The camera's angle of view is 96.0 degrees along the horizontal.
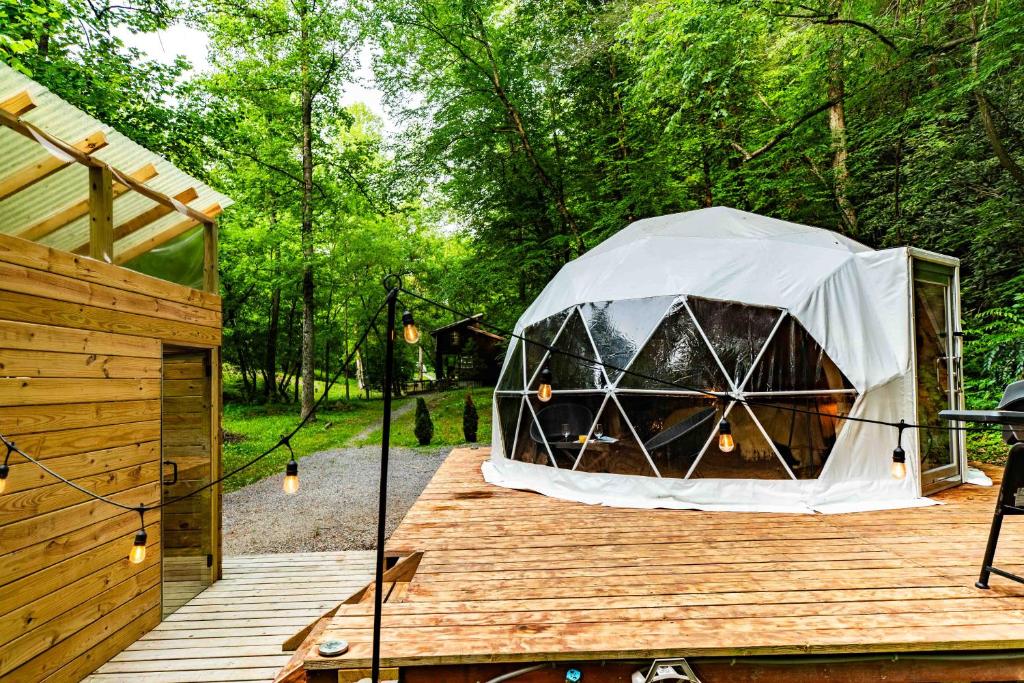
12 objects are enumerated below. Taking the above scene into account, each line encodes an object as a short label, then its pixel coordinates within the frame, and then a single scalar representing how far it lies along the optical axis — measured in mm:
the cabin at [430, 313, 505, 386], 24219
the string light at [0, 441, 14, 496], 2480
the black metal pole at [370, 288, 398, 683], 1746
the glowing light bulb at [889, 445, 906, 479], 3826
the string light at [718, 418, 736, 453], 4223
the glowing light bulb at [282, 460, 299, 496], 2316
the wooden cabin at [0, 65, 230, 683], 2973
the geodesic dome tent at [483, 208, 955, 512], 4574
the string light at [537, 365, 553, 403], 3518
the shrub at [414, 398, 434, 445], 12633
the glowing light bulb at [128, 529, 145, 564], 2537
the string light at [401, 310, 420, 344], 1778
